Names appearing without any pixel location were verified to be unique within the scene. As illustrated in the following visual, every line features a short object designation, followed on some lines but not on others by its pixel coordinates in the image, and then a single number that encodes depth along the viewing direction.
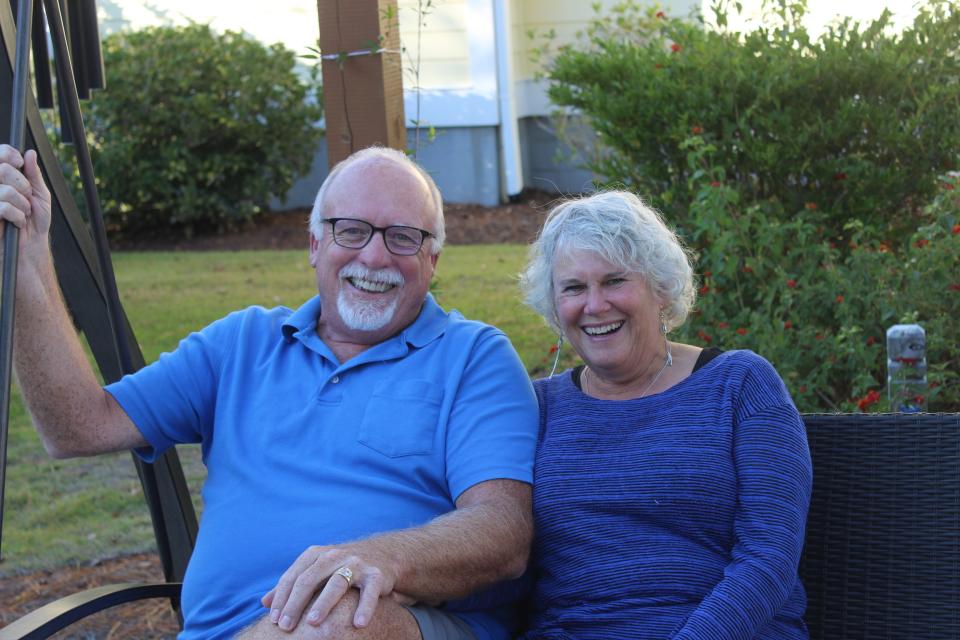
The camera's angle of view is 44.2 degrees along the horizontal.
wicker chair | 2.59
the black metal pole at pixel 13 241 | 1.95
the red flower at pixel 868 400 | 3.79
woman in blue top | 2.46
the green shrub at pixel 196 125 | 10.65
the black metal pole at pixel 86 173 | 2.83
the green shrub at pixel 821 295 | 4.07
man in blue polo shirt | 2.52
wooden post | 3.66
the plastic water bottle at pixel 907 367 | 3.60
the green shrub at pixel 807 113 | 4.88
